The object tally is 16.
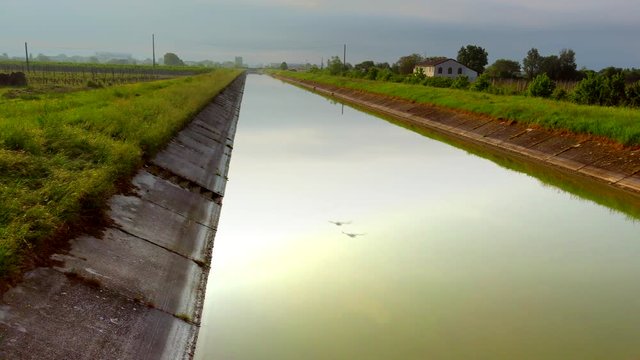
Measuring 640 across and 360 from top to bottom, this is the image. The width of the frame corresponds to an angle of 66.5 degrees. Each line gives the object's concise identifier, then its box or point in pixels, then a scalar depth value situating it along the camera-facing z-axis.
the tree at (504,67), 94.38
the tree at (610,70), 58.59
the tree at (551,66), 74.88
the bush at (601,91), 26.06
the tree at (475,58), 96.38
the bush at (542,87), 32.00
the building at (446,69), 89.00
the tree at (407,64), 104.56
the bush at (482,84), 40.19
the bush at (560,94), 29.92
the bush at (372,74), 71.25
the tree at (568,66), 72.79
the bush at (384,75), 64.81
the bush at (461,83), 44.66
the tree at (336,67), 101.22
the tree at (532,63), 85.97
